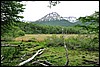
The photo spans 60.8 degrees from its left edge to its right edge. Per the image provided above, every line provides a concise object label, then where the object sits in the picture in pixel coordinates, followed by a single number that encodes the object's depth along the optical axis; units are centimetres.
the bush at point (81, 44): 504
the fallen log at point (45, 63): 328
